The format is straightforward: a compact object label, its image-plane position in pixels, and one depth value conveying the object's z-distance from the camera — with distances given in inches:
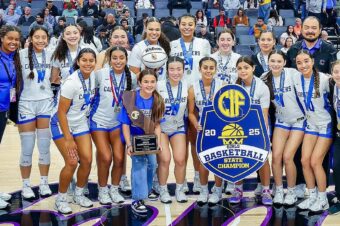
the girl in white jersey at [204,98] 217.5
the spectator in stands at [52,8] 537.7
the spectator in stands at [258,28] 514.9
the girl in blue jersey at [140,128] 207.5
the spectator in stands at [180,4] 568.1
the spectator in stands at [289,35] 480.1
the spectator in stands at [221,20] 541.2
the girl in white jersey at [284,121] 216.2
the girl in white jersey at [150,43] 228.4
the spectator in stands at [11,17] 532.7
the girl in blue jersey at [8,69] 212.5
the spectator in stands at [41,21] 501.4
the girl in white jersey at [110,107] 214.2
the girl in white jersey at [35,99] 221.0
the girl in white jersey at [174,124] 217.0
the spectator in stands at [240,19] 544.1
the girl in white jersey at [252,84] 214.7
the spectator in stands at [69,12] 533.0
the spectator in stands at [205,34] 482.2
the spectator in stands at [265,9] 556.1
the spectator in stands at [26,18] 522.0
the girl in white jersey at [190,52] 233.1
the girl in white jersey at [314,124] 210.8
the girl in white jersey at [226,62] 229.8
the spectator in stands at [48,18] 513.3
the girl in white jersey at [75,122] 203.0
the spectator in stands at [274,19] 546.0
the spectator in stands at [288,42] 453.1
